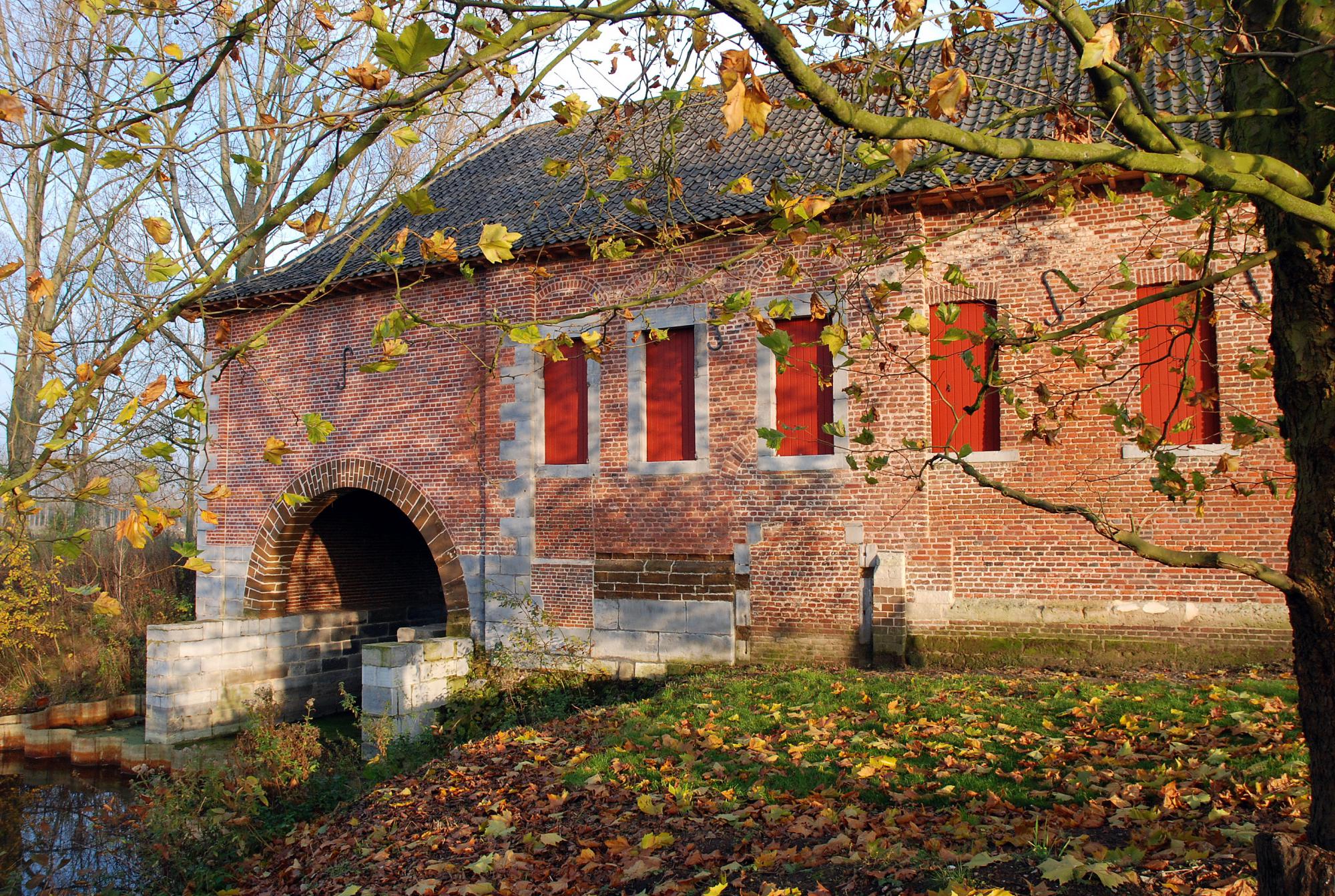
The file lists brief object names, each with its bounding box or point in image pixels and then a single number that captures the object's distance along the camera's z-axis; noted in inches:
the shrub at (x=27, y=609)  613.0
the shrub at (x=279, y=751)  398.0
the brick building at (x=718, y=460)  383.2
